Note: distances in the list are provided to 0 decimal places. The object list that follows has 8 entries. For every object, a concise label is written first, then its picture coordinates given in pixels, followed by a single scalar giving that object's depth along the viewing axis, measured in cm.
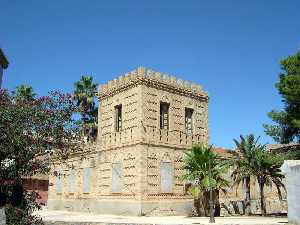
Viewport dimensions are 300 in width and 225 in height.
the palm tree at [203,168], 1749
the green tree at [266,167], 1949
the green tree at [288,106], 1921
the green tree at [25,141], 1000
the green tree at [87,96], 3094
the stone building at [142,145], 1938
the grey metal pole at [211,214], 1546
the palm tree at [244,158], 1988
